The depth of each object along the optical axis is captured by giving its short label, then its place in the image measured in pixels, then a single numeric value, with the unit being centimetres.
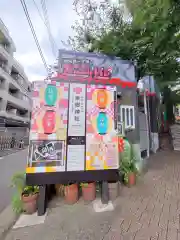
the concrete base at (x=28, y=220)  250
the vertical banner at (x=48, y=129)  271
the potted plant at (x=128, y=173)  362
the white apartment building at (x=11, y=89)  2184
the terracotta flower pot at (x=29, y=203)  271
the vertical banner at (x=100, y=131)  299
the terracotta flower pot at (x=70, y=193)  298
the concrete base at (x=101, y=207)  278
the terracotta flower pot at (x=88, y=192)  304
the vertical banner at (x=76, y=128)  288
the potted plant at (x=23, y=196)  272
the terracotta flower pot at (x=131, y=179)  361
